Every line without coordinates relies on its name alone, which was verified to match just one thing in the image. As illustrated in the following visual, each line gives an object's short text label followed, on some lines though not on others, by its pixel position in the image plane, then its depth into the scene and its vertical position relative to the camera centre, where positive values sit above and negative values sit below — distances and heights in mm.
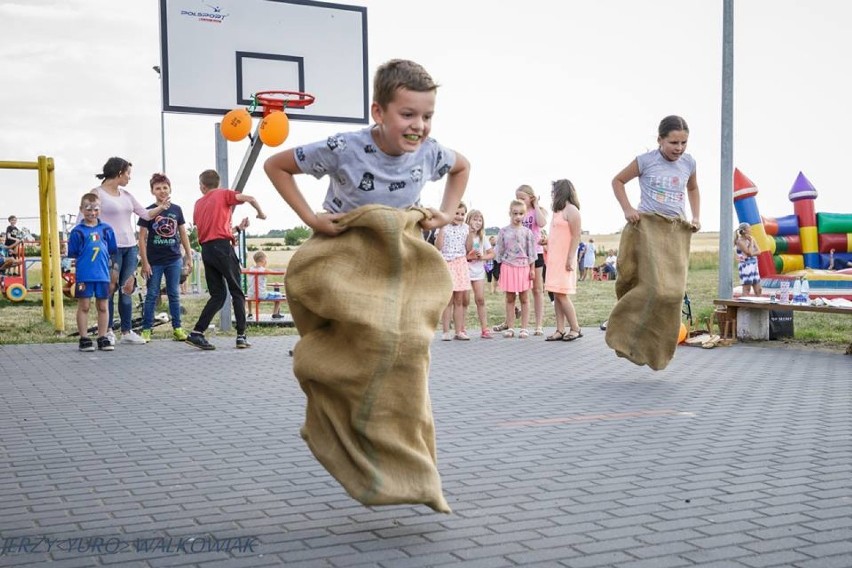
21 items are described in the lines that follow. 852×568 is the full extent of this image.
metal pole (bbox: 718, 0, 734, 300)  12922 +971
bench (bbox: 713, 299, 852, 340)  12297 -1131
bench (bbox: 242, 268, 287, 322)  14202 -582
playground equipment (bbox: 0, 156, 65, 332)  14408 +402
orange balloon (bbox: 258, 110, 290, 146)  13336 +1529
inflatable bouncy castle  20734 -110
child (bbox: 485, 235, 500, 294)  23031 -1003
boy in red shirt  10844 -166
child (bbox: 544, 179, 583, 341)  11789 -167
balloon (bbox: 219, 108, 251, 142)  13195 +1549
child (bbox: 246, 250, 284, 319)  14891 -853
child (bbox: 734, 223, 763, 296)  16891 -570
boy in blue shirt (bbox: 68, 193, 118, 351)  10586 -262
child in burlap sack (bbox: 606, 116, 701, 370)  8180 -164
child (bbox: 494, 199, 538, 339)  12781 -310
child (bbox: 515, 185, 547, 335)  13000 +182
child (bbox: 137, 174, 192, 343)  11531 -61
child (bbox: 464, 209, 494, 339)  12828 -338
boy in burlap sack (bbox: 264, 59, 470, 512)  3785 -259
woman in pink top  11344 +317
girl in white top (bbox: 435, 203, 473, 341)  12406 -336
